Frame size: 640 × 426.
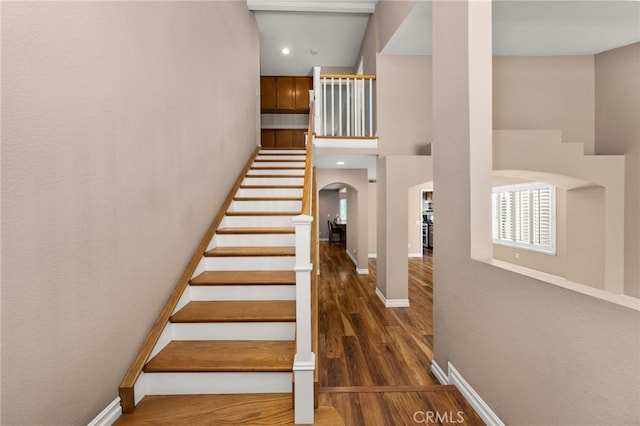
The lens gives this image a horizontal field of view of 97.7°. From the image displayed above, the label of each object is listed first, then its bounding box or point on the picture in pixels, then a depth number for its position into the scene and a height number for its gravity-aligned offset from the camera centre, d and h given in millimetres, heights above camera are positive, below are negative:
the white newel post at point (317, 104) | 4667 +1785
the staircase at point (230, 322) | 1710 -785
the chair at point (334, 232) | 11516 -942
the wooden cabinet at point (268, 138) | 7488 +1940
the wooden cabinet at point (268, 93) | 7230 +3042
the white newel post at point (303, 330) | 1524 -668
